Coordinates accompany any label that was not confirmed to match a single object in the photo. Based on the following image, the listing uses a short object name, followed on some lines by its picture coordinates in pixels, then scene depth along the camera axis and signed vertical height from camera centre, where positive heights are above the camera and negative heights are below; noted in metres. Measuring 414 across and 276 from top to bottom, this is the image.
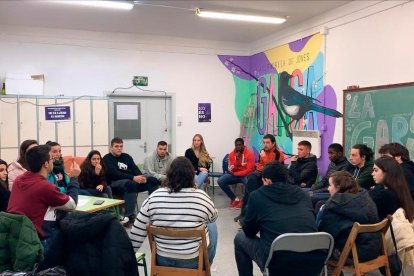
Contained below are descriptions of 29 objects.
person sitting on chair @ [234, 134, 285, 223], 6.07 -0.44
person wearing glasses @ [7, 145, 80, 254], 2.62 -0.50
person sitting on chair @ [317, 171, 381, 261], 2.64 -0.66
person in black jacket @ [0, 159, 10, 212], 3.05 -0.57
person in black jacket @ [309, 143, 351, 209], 4.81 -0.51
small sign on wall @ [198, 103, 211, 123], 7.81 +0.29
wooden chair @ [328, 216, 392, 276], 2.51 -0.91
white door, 7.29 +0.08
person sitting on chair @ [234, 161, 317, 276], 2.43 -0.57
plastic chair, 2.31 -0.80
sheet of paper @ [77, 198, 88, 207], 3.43 -0.71
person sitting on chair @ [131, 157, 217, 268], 2.44 -0.57
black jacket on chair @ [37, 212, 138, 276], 2.02 -0.66
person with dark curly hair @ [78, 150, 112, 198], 4.82 -0.65
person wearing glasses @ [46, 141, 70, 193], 3.85 -0.52
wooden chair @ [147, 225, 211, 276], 2.35 -0.83
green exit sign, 7.26 +0.88
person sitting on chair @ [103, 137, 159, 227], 5.19 -0.75
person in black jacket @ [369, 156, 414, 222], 3.03 -0.55
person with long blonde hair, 6.38 -0.51
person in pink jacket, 3.64 -0.41
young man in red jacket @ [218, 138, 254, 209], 6.22 -0.72
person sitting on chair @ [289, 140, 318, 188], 5.25 -0.60
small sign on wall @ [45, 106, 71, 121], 6.27 +0.23
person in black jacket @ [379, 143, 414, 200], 3.85 -0.30
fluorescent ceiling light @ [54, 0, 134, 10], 4.93 +1.63
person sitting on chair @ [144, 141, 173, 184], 5.73 -0.54
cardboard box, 6.17 +0.71
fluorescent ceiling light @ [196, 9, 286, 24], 5.51 +1.65
